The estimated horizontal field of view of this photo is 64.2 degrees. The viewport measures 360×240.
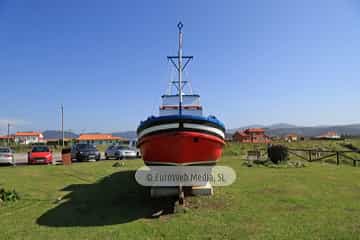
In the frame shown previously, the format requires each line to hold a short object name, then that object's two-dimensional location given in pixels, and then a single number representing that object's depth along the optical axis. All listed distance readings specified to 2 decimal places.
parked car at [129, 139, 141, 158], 25.41
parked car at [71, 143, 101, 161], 22.56
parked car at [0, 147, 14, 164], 19.31
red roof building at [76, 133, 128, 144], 105.22
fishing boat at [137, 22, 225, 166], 6.31
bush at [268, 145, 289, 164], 17.28
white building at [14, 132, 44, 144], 116.69
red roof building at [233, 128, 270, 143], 75.99
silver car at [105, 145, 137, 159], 24.52
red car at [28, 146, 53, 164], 19.86
